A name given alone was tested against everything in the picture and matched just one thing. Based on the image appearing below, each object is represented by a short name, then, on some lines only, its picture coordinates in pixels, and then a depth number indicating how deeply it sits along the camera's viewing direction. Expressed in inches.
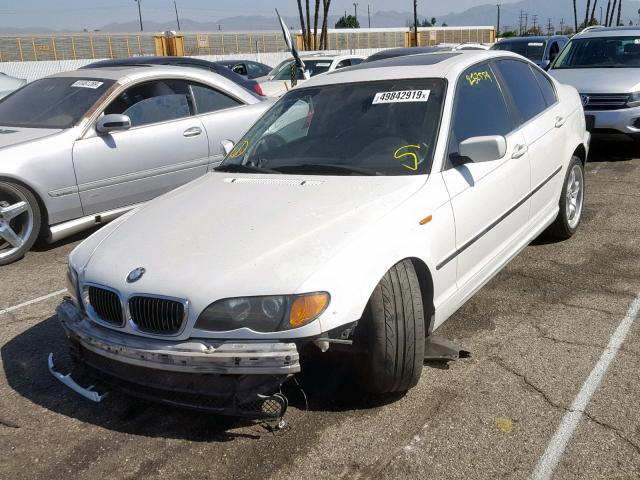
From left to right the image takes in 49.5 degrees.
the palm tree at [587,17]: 2091.2
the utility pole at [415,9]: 2160.9
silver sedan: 233.4
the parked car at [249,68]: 804.0
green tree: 3752.5
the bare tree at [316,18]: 1483.8
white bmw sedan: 113.7
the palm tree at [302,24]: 1479.9
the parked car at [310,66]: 518.9
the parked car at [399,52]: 433.4
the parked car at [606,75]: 344.8
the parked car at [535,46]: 630.5
